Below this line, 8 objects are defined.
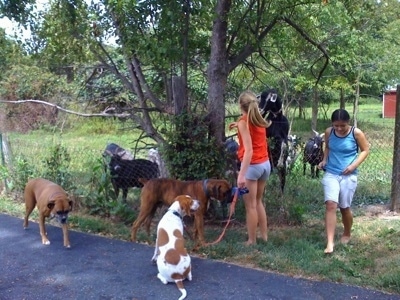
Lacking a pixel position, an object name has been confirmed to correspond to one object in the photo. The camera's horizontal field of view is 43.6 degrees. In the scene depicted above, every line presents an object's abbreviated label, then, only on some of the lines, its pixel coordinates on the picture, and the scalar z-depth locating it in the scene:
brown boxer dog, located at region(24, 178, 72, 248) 6.08
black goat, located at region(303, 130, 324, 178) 9.77
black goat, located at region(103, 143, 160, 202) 7.70
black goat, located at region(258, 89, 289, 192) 7.12
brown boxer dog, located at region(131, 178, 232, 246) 5.89
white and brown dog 4.69
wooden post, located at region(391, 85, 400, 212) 7.16
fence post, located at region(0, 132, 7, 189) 9.29
